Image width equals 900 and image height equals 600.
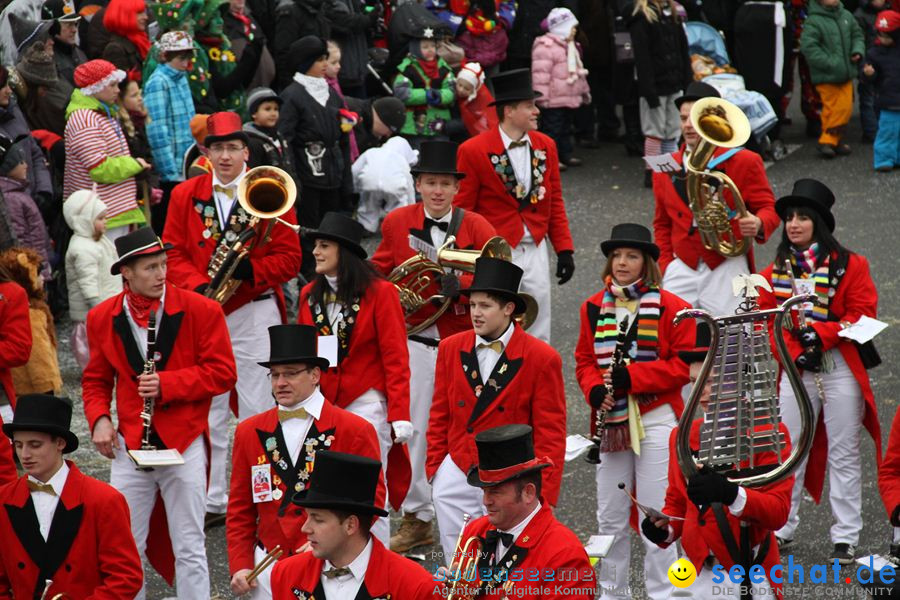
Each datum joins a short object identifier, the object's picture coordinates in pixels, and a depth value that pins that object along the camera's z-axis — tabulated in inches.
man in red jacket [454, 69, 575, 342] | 837.2
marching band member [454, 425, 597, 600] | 467.2
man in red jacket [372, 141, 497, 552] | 742.5
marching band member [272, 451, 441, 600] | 464.4
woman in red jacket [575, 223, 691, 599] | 650.8
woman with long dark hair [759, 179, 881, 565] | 705.0
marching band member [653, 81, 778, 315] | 801.6
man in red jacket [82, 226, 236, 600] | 642.2
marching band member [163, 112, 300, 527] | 758.5
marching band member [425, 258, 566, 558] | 606.9
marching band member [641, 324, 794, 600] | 521.0
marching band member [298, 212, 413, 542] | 666.8
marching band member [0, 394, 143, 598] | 555.8
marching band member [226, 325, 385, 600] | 564.4
